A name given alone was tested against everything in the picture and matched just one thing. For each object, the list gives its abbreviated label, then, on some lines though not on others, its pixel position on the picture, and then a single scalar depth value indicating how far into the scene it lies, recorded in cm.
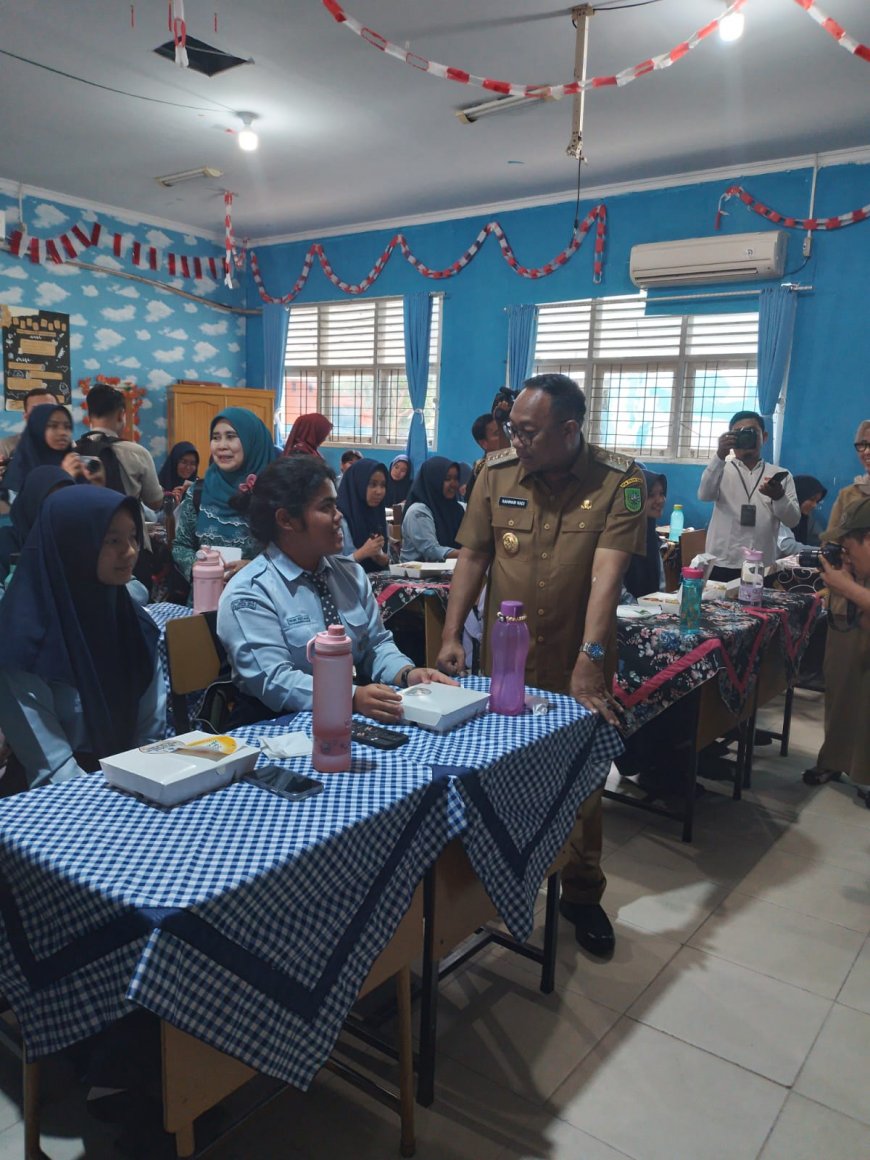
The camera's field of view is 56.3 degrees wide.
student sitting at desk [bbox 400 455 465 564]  439
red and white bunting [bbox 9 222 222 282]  757
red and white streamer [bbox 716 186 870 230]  583
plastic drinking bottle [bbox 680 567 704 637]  289
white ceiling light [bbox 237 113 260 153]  566
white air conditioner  605
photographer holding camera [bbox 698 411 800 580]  430
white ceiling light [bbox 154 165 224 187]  685
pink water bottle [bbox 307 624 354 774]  137
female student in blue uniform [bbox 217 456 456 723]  169
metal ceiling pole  393
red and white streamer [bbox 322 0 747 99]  306
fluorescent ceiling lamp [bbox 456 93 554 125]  512
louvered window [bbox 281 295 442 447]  857
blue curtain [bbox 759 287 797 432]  611
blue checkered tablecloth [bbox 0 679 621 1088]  100
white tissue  144
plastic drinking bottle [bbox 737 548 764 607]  335
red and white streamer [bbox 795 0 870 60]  277
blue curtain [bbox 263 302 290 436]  927
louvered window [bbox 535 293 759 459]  661
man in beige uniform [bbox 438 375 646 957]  210
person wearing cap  266
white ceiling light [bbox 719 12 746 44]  326
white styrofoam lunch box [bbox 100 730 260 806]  123
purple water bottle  167
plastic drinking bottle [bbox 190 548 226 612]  245
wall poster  748
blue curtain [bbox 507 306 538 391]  739
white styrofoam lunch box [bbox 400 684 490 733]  159
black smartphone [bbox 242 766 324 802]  128
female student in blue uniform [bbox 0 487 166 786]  158
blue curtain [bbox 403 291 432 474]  805
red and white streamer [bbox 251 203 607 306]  698
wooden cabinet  863
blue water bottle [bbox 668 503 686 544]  648
